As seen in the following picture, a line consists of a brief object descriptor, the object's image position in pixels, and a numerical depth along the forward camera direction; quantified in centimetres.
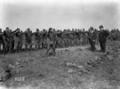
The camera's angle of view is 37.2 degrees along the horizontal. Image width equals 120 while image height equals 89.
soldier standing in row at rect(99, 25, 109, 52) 2068
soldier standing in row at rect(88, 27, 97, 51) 2136
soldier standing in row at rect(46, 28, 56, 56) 1767
